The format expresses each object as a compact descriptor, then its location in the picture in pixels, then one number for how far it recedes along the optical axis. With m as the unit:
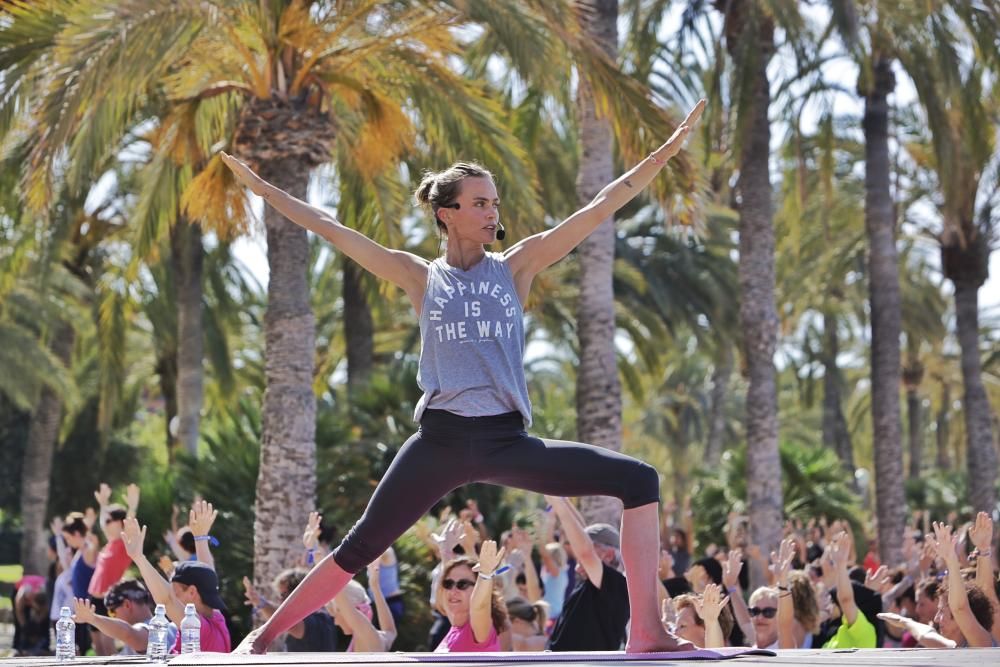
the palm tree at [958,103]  18.00
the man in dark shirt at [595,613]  7.62
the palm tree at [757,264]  16.92
